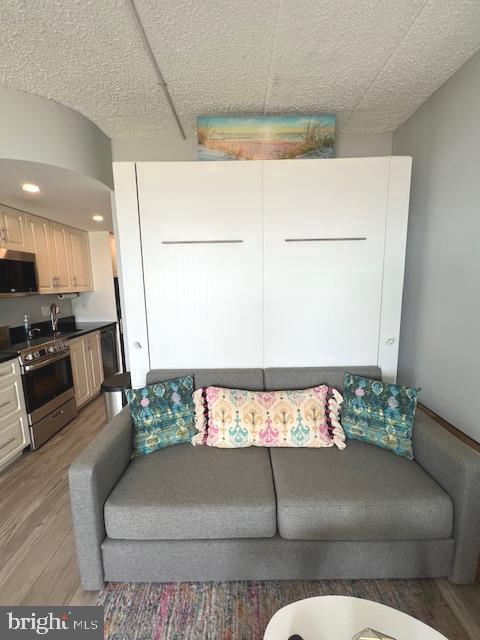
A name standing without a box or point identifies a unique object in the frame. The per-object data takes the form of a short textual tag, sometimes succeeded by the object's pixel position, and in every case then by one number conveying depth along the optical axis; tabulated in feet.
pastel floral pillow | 5.29
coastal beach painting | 6.19
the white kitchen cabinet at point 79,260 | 11.60
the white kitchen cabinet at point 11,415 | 6.97
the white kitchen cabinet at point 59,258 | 10.50
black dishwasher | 12.25
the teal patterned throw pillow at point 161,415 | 5.27
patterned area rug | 3.62
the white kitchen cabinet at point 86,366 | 10.13
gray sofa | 3.94
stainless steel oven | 7.77
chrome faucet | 10.94
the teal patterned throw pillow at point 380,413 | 5.02
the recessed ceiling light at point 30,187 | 7.02
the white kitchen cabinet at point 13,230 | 8.23
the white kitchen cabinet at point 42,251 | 9.51
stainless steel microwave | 8.03
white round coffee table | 2.67
